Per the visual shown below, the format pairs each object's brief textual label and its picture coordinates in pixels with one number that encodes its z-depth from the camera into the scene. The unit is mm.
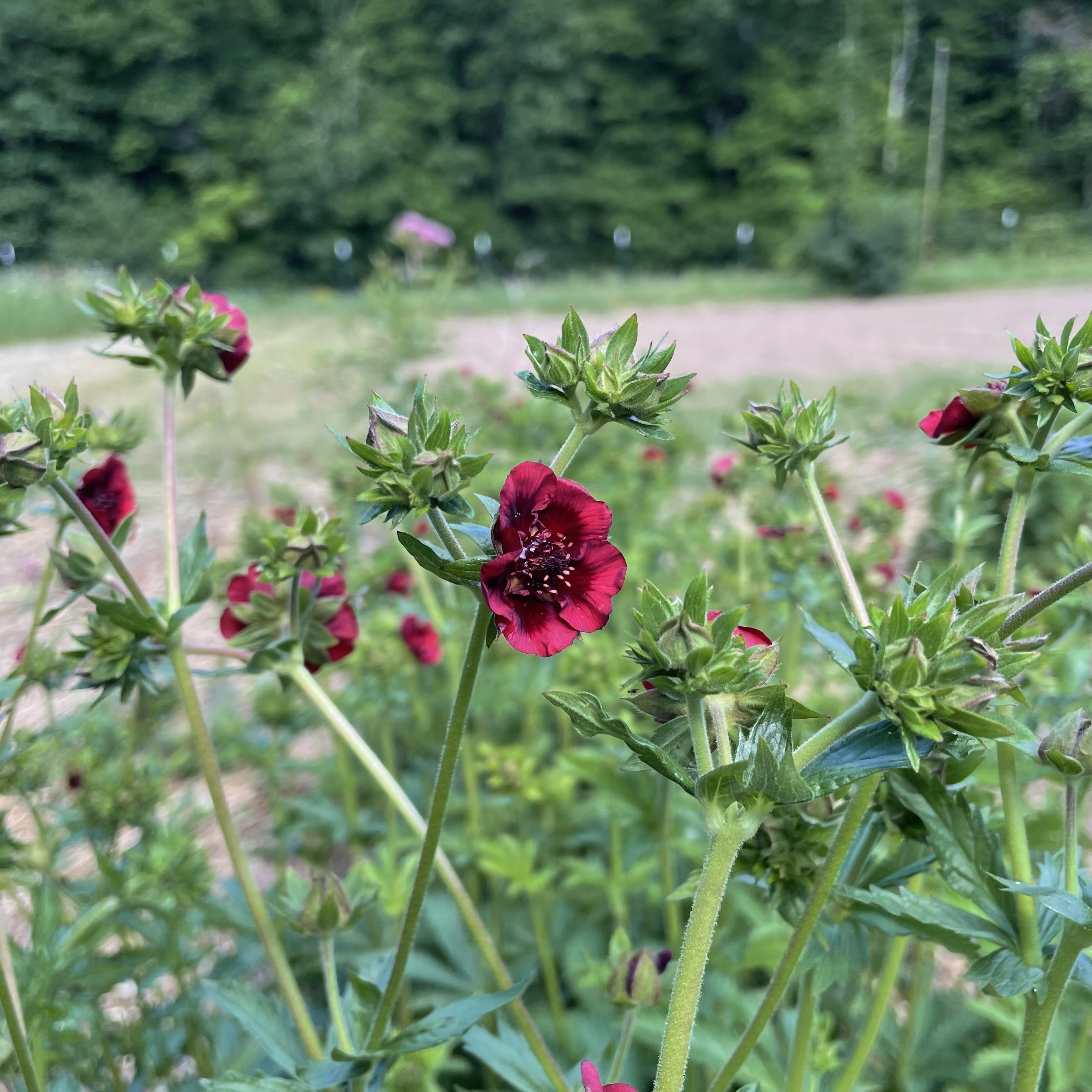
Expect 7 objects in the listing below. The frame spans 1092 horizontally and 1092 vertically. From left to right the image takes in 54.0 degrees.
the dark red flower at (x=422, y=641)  410
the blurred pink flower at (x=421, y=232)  1054
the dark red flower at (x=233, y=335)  260
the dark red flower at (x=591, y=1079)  166
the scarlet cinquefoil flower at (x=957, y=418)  219
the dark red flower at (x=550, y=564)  180
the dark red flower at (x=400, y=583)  430
